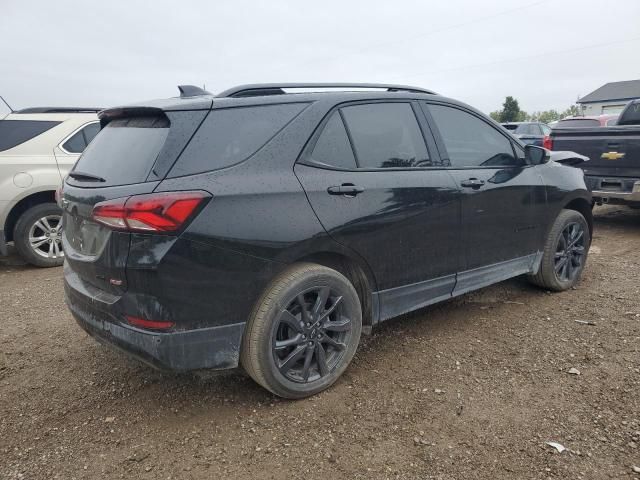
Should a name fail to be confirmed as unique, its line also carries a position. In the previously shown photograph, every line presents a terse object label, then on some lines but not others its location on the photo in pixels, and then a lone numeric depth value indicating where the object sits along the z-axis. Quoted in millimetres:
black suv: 2449
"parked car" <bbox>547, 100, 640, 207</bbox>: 6723
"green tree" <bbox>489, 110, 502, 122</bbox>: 45888
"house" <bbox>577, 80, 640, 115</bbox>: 48834
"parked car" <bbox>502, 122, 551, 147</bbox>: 18172
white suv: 5758
